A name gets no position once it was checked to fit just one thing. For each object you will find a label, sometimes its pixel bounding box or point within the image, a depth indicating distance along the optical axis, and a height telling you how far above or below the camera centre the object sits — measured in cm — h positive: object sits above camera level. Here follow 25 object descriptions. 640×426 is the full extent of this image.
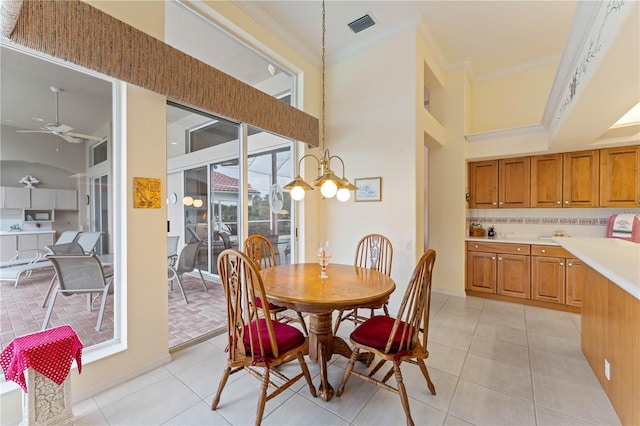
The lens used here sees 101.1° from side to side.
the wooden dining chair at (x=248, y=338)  160 -85
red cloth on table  151 -87
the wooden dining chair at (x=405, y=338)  166 -89
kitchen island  156 -82
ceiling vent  326 +238
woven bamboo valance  164 +116
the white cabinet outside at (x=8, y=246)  181 -26
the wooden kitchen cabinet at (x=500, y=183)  417 +44
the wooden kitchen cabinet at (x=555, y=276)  356 -92
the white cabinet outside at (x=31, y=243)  190 -25
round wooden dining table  179 -60
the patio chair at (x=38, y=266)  183 -41
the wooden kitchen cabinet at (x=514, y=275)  387 -98
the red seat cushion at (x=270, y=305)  249 -91
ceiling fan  197 +60
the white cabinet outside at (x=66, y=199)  203 +8
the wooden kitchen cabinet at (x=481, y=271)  411 -98
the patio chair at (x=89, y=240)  215 -25
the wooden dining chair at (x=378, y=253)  304 -52
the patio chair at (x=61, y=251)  205 -33
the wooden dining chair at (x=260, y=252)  283 -48
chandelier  216 +21
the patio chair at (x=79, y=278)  210 -58
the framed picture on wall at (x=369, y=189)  367 +30
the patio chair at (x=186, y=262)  349 -71
